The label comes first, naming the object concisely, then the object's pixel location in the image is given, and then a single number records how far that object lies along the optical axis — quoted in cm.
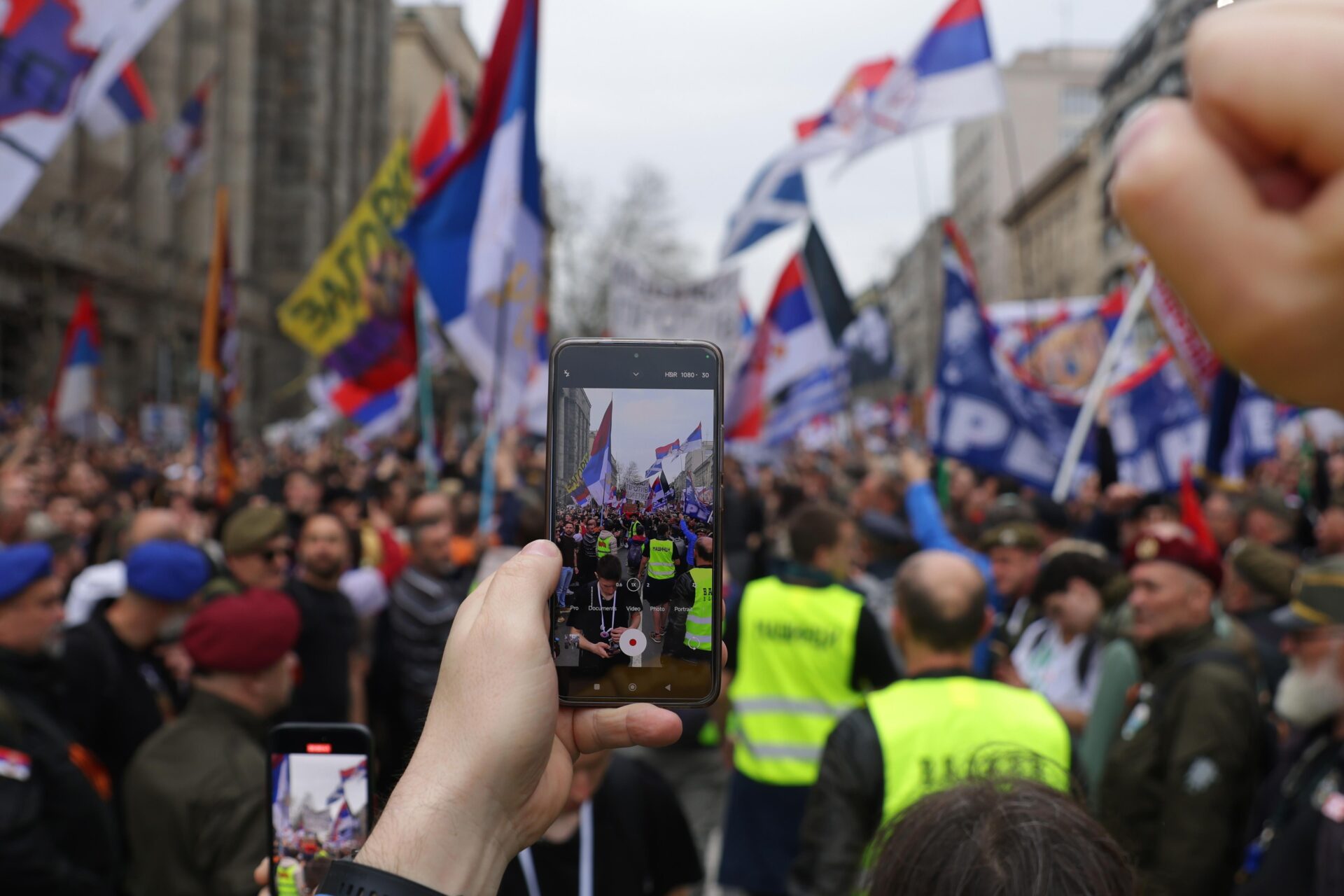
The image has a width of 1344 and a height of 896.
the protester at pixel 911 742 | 339
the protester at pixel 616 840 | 310
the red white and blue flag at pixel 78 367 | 1315
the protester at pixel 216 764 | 316
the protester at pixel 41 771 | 330
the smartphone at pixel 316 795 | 178
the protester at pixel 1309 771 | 318
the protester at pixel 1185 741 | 389
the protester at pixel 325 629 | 577
